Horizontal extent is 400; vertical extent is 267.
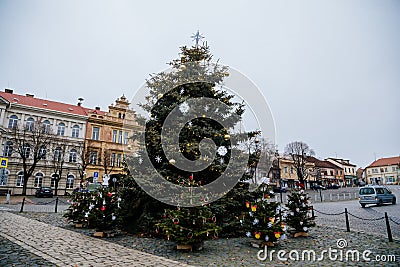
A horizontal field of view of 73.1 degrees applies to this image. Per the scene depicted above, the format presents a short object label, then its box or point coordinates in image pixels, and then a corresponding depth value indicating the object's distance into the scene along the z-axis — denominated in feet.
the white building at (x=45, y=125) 116.06
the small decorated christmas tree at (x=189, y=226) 23.52
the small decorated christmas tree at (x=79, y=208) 33.79
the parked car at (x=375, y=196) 67.87
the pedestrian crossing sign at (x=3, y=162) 53.36
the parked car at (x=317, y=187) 174.03
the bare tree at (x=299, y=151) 172.65
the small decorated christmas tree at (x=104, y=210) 29.89
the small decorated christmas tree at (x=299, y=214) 30.81
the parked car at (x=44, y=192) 104.35
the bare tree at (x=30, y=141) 107.09
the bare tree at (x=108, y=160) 125.90
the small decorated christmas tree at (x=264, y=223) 25.25
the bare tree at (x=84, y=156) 120.37
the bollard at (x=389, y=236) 26.61
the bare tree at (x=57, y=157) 117.50
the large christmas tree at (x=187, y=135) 31.22
